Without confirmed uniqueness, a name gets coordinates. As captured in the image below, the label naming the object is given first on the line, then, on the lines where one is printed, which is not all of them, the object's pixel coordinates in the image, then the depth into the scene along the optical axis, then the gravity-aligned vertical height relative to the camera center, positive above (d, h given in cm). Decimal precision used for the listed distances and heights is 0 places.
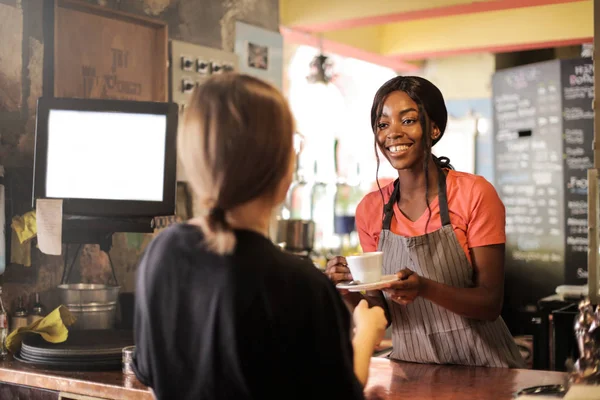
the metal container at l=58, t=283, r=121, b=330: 245 -31
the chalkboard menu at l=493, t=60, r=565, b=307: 682 +35
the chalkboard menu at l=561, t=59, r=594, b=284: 664 +53
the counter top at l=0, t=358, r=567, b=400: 172 -41
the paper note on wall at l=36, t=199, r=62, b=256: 238 -5
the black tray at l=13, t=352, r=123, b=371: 202 -42
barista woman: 208 -9
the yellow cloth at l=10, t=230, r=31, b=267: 253 -15
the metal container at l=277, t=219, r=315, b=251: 532 -16
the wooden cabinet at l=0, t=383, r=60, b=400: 198 -50
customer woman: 106 -11
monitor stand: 250 -6
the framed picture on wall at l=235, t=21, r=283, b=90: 373 +82
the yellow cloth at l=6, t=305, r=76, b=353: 220 -36
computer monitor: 243 +17
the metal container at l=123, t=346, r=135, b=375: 194 -39
